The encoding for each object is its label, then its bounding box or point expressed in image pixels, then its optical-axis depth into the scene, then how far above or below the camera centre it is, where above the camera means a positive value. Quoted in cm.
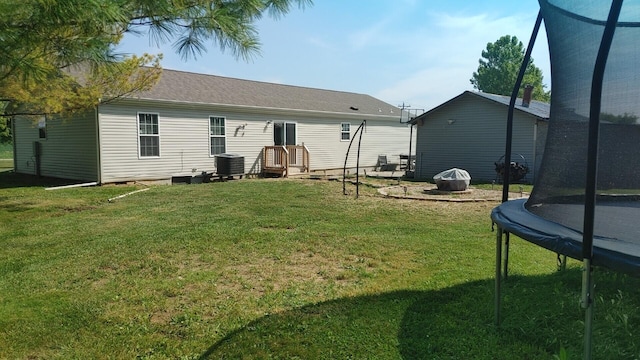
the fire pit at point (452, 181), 1066 -76
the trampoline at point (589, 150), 188 +1
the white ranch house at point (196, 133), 1253 +53
